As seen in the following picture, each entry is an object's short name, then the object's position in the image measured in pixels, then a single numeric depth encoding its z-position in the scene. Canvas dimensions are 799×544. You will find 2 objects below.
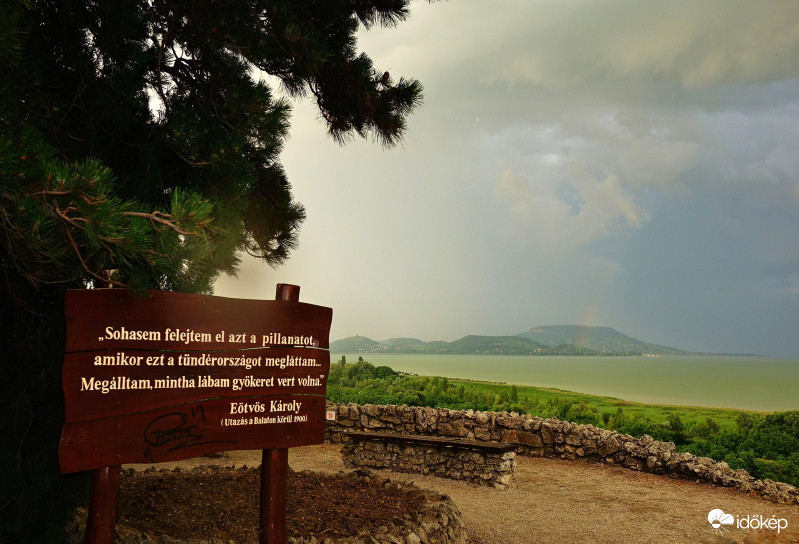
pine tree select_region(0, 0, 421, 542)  2.71
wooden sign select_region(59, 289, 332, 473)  3.10
